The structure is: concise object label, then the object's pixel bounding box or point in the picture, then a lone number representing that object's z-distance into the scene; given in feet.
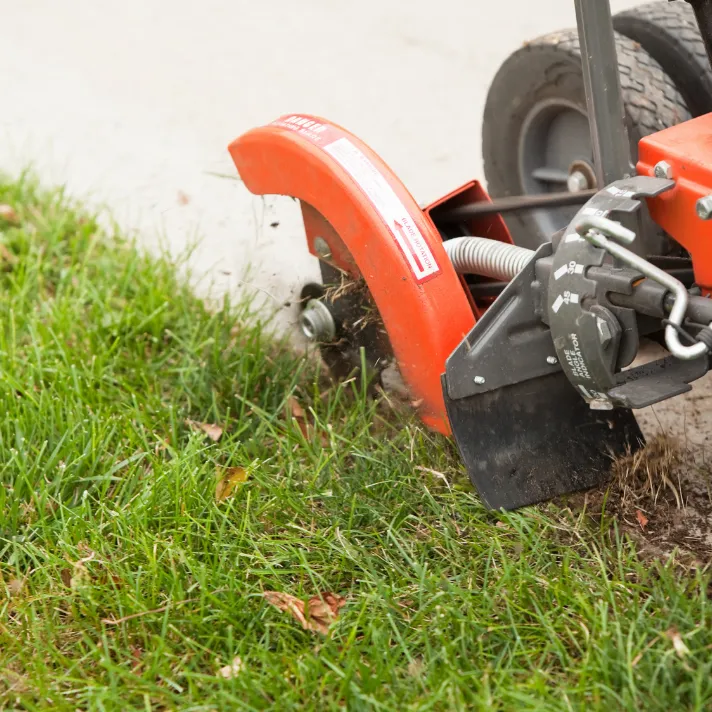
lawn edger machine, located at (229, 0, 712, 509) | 7.77
